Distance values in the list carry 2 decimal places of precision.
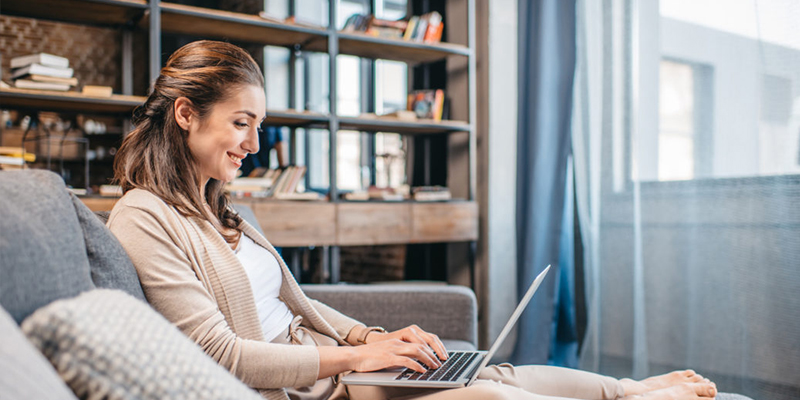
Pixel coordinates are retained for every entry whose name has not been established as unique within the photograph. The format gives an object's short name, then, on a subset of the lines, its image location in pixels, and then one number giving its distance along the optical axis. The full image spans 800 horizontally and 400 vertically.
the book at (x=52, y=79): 2.39
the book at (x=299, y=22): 2.85
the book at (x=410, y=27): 3.24
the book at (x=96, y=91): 2.45
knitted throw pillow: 0.60
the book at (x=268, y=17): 2.78
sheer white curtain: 2.29
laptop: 1.06
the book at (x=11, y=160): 2.47
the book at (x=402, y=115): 3.12
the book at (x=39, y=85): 2.36
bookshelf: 2.50
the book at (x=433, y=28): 3.22
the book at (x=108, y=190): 2.51
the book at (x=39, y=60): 2.38
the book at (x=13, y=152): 2.50
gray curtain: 2.98
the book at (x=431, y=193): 3.15
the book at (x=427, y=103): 3.25
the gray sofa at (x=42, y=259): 0.52
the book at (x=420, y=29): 3.23
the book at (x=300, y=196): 2.78
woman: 1.11
